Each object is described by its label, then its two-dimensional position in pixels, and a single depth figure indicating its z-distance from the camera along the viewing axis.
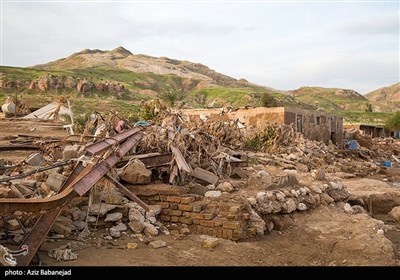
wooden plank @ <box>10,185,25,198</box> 4.60
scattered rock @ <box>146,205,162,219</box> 5.64
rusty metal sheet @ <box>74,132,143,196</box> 4.20
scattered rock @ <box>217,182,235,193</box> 6.90
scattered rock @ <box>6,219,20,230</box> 4.32
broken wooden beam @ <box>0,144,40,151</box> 8.95
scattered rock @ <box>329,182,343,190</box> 9.09
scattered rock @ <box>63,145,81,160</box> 6.41
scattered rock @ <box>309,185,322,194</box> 8.26
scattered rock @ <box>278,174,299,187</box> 7.63
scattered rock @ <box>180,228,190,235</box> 5.59
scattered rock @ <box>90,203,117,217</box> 5.31
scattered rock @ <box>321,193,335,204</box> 8.20
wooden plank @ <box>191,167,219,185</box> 7.18
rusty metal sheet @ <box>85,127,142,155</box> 5.20
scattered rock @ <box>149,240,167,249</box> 4.92
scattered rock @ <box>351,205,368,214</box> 8.13
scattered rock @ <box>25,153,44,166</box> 6.49
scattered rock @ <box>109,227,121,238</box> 5.04
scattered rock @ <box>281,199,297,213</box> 6.89
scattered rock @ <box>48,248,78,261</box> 4.11
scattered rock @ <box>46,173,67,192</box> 5.14
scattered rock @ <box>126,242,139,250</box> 4.75
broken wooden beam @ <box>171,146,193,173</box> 6.60
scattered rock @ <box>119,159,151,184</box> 6.19
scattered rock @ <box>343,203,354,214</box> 7.95
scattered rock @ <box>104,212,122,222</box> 5.31
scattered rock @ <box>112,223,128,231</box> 5.20
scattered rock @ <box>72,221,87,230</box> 5.00
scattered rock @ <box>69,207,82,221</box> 5.12
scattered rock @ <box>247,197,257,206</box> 6.43
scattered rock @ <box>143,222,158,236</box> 5.30
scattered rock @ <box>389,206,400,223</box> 8.49
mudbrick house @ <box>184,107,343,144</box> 18.94
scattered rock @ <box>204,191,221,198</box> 6.35
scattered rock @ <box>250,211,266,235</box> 5.96
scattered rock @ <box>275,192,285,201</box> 6.96
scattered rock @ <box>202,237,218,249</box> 5.13
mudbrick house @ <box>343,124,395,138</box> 35.66
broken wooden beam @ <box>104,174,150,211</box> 5.09
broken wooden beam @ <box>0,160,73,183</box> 4.58
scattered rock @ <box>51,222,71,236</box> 4.70
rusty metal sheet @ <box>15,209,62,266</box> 3.69
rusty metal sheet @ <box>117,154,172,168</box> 6.68
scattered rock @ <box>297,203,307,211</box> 7.26
